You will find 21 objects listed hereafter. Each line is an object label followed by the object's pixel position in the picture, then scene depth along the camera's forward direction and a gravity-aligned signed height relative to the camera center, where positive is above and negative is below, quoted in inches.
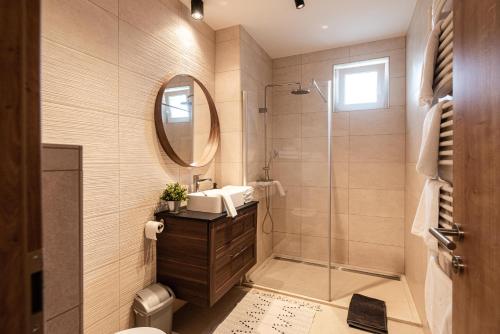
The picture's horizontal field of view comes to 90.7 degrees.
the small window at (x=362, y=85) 113.5 +38.3
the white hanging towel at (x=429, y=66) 51.4 +21.1
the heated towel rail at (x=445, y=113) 45.8 +10.1
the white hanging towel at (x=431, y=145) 49.8 +4.1
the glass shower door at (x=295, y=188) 102.7 -9.8
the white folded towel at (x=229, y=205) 72.6 -11.7
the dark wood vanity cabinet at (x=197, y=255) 66.9 -25.4
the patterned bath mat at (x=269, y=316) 74.0 -49.0
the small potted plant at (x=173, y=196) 72.8 -9.1
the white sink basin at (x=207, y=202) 73.6 -11.0
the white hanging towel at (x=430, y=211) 49.6 -9.6
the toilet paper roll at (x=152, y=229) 67.3 -17.3
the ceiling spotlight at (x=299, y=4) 77.4 +51.1
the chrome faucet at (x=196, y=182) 87.2 -5.8
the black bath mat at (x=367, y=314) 74.4 -48.4
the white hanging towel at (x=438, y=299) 40.7 -23.8
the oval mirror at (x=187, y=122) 74.2 +14.9
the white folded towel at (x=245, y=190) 87.4 -8.9
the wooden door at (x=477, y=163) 24.7 +0.2
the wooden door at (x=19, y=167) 17.1 -0.1
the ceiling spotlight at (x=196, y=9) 77.3 +49.1
